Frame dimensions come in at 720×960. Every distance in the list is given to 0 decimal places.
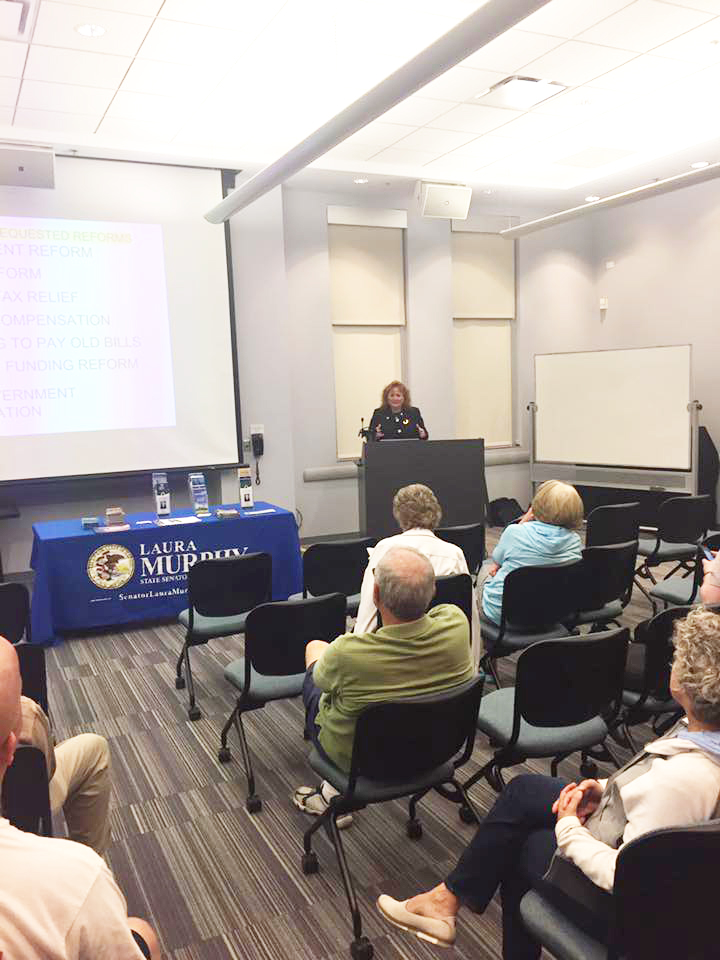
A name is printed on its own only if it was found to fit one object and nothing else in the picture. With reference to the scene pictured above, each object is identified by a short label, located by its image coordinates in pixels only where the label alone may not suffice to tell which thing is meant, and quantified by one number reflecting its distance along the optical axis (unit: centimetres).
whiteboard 729
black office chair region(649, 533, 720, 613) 402
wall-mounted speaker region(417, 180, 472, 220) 677
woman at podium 715
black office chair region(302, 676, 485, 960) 206
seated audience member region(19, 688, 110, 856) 213
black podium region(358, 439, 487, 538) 661
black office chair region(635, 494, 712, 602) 500
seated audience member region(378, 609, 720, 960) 146
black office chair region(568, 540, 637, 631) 359
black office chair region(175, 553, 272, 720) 364
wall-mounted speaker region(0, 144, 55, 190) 529
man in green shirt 217
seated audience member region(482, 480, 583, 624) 358
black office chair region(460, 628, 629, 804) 235
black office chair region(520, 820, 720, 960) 131
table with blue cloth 467
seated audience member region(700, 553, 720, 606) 316
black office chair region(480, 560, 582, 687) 338
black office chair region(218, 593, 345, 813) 283
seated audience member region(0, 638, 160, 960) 99
